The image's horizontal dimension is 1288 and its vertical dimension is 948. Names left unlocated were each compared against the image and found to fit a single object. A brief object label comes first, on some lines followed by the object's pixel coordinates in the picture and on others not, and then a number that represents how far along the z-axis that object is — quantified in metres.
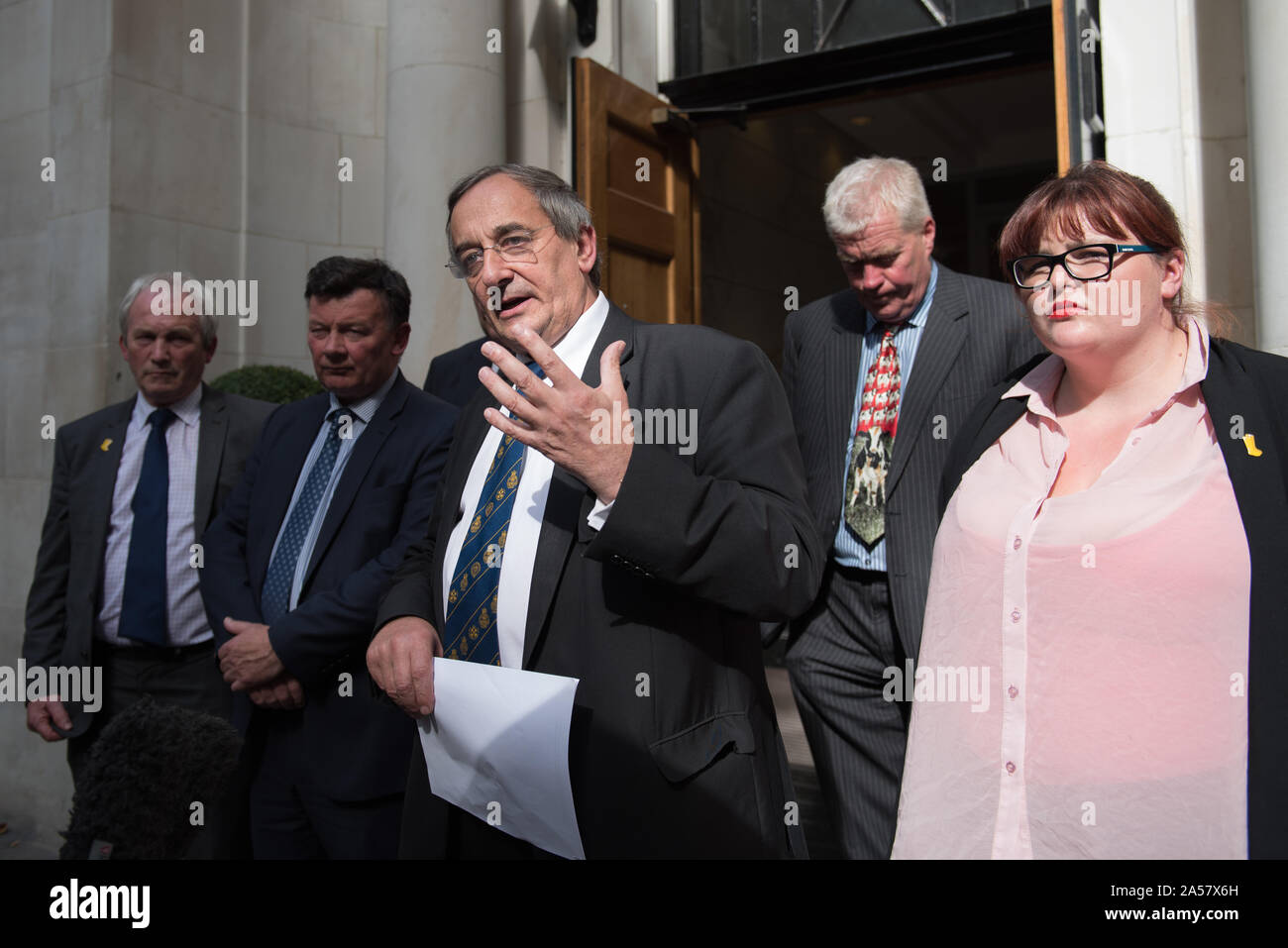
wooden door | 5.25
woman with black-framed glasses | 1.42
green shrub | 4.84
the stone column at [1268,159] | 3.03
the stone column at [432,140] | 5.16
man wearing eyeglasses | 1.50
